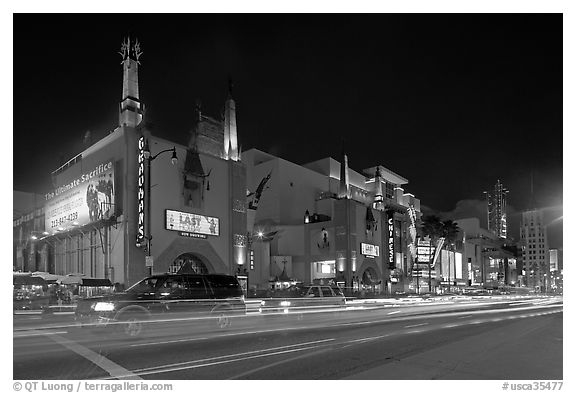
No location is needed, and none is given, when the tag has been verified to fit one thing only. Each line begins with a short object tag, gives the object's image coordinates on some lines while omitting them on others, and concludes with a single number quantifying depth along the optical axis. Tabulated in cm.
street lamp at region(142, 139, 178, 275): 3851
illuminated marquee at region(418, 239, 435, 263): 8031
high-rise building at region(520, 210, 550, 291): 16562
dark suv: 1575
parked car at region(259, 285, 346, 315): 2534
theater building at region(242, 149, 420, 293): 6556
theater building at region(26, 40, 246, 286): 3875
